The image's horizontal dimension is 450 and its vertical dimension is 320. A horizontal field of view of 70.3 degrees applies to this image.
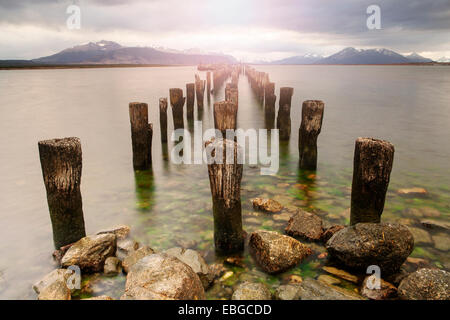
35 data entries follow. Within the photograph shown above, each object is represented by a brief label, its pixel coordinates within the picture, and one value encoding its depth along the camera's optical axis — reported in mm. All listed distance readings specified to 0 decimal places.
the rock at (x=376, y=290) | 3822
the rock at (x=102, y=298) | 3590
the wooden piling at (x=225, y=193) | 4324
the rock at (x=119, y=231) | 5515
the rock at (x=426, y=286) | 3438
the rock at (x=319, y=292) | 3447
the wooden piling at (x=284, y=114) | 12000
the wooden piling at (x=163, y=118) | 11109
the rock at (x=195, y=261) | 4090
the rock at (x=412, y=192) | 7082
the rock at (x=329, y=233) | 5082
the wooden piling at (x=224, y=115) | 6668
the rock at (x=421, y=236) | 5186
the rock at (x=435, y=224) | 5581
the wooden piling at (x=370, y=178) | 4523
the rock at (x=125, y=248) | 4968
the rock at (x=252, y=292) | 3650
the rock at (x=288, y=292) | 3678
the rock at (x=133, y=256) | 4491
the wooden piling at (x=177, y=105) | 12711
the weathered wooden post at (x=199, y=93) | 19931
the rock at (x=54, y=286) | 3829
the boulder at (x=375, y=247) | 4129
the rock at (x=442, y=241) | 5020
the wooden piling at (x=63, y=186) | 4465
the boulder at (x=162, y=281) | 3213
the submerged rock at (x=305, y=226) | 5160
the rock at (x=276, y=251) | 4383
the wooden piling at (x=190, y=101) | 16812
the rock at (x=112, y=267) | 4482
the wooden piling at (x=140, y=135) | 8227
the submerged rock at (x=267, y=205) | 6254
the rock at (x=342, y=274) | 4204
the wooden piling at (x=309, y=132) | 7830
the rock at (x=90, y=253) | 4441
